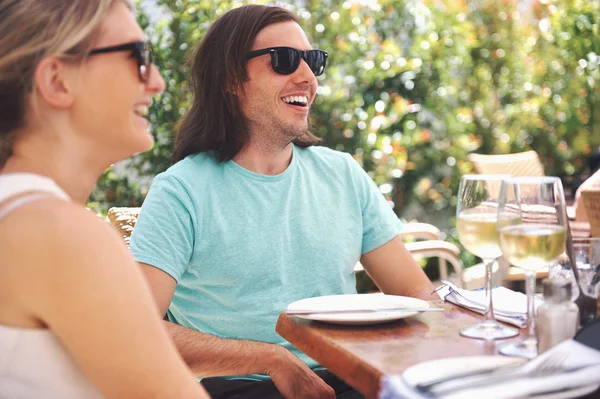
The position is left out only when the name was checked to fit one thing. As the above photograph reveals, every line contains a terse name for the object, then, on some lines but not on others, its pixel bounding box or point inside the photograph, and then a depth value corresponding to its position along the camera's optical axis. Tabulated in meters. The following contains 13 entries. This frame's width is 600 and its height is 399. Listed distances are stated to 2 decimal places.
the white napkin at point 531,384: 1.18
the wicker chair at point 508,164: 5.71
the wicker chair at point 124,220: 2.68
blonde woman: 1.14
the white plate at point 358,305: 1.71
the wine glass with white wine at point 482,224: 1.68
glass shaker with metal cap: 1.40
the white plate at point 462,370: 1.19
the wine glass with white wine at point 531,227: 1.50
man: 2.19
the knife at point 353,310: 1.75
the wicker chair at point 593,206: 3.55
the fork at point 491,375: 1.21
